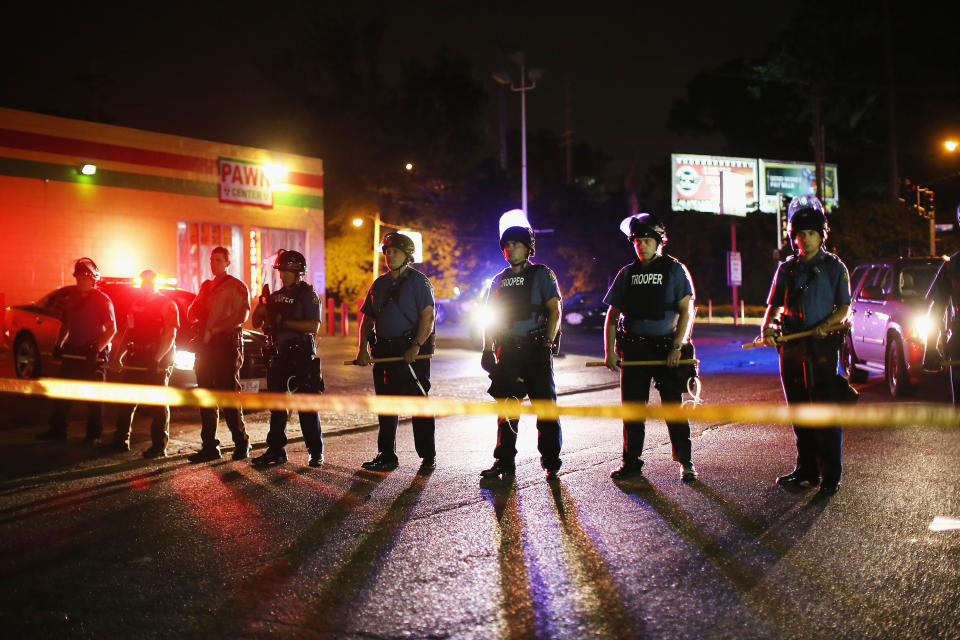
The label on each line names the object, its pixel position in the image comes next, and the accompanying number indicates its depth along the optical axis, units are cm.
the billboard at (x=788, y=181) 4662
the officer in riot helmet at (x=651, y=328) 652
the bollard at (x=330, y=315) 2636
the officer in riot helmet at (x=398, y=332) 722
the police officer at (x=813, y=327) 606
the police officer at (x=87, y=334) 868
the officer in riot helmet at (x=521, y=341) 668
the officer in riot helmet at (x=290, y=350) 751
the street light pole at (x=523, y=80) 3033
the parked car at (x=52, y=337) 1129
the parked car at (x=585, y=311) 2933
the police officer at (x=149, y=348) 825
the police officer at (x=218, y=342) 773
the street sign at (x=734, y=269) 3444
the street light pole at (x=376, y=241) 3145
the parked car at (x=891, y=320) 1114
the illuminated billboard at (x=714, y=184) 4544
